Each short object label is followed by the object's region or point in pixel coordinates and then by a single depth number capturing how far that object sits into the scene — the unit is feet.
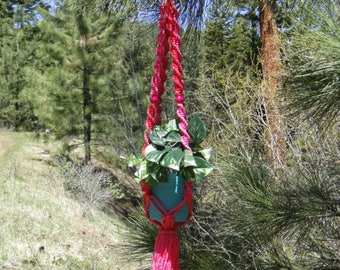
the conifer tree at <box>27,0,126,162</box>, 34.30
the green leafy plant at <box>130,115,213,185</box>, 4.95
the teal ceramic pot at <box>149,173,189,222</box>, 5.10
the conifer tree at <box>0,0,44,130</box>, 50.62
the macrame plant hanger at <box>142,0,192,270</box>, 4.93
